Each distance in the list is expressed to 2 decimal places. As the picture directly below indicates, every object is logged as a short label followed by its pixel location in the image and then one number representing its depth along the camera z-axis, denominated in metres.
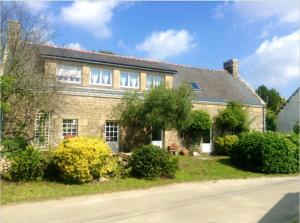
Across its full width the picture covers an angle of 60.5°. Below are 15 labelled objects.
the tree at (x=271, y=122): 26.36
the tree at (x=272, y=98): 34.25
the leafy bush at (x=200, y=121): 17.04
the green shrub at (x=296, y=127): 22.74
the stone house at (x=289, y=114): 24.21
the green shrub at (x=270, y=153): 13.09
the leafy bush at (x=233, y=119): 18.21
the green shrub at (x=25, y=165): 9.46
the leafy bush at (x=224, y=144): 17.82
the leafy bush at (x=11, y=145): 10.01
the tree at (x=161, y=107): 13.09
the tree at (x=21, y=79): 10.18
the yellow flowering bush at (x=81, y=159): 9.72
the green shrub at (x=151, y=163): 10.87
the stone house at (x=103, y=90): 13.55
